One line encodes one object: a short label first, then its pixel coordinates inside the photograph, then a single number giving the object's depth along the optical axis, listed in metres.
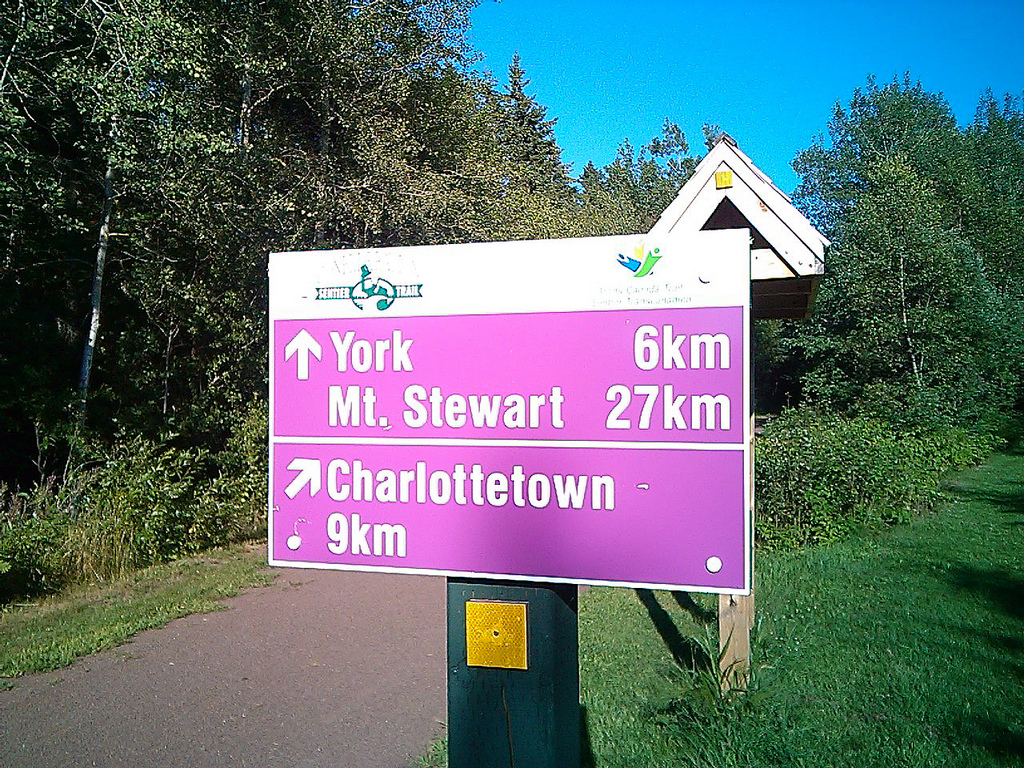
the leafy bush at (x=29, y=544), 8.33
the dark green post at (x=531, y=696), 2.30
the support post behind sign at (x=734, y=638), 5.13
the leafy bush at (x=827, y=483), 10.80
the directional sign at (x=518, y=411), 2.14
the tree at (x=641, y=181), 51.01
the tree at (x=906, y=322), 24.31
